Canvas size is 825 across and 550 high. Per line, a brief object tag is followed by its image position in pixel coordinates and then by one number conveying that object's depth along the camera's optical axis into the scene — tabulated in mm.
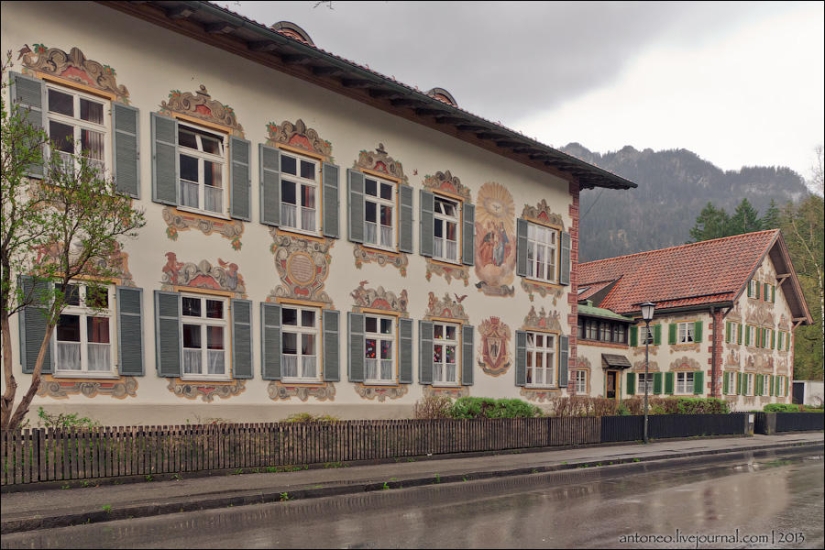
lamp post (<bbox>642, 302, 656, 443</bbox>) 23930
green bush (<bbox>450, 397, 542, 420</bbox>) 20016
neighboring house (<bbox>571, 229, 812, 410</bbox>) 35031
